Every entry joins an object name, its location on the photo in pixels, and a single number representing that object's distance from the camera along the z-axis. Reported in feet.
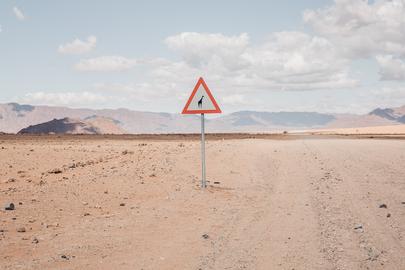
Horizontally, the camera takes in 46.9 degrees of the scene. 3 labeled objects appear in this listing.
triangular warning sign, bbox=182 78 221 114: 38.17
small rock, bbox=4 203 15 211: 31.01
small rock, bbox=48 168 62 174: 52.78
